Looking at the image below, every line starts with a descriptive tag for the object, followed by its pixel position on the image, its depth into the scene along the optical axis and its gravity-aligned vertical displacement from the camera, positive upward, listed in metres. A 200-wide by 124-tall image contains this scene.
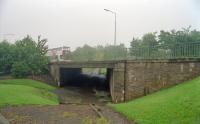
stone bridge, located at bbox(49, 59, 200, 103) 13.45 -1.33
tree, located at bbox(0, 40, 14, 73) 25.62 +0.27
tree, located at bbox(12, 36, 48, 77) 24.27 +0.11
